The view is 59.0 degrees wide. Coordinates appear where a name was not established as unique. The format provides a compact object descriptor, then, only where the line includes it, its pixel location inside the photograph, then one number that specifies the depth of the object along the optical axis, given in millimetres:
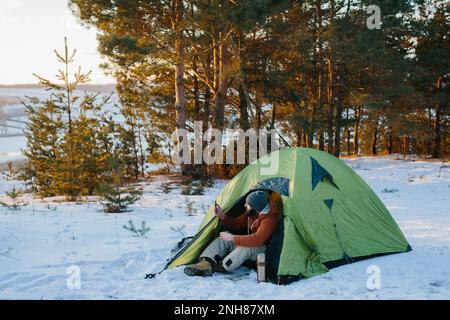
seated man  5770
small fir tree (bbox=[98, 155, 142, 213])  9770
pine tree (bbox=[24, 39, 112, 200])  13117
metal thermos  5480
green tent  5773
